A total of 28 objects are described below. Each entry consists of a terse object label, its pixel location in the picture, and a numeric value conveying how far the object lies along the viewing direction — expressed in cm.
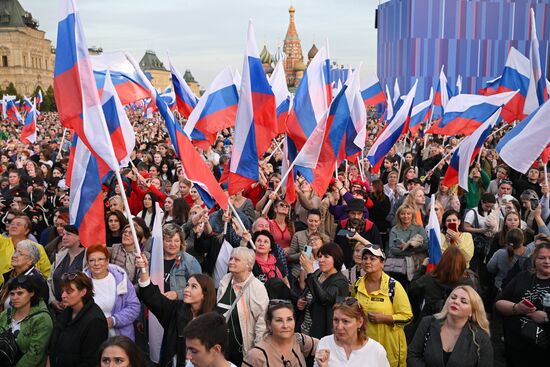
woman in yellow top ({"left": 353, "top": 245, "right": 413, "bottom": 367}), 409
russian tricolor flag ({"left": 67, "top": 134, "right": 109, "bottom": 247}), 512
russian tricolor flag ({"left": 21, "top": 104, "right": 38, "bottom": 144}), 1509
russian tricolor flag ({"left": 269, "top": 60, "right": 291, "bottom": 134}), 1020
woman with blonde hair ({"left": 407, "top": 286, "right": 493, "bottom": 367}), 353
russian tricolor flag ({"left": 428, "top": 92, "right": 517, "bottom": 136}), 1046
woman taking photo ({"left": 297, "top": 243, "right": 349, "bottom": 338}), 421
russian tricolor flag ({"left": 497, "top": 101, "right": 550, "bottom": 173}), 644
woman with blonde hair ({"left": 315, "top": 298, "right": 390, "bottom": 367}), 342
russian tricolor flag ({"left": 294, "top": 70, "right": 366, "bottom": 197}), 693
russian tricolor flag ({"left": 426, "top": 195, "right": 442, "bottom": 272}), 514
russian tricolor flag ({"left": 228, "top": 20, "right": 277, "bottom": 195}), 602
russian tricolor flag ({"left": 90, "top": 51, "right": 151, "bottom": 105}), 824
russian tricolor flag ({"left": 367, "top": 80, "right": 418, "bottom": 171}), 959
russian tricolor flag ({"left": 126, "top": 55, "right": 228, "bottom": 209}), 547
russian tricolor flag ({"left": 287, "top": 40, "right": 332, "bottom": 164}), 771
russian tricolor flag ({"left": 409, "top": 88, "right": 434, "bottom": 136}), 1412
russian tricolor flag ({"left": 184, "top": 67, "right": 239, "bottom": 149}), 821
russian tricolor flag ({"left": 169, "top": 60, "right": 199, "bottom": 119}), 899
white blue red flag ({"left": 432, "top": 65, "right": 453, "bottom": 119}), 1506
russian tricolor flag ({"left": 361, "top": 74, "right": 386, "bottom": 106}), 1327
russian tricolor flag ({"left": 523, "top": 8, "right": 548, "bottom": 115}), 898
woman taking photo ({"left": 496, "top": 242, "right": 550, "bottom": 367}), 414
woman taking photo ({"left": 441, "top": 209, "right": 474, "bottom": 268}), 558
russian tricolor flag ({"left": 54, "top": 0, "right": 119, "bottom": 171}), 464
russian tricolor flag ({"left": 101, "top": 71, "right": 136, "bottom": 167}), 532
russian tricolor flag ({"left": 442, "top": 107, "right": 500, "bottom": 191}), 738
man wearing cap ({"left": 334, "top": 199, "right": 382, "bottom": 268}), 603
